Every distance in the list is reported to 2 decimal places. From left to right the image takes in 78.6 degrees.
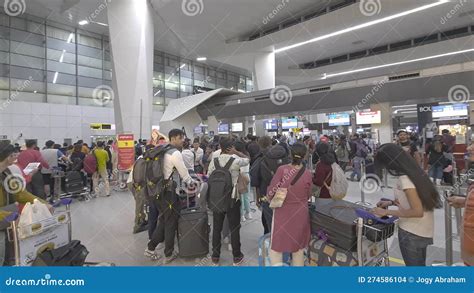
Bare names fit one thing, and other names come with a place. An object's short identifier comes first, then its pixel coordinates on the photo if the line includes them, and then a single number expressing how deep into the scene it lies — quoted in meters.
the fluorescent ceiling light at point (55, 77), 18.64
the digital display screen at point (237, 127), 18.92
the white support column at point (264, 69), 19.25
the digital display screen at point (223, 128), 19.70
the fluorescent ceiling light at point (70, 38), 19.62
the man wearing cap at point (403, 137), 5.83
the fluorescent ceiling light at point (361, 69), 22.50
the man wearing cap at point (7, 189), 2.33
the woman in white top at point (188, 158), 5.15
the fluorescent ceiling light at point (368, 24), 12.85
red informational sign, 8.96
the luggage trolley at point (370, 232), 2.09
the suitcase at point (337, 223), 2.15
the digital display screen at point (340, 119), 16.05
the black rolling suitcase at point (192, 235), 3.53
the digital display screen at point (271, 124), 21.31
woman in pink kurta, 2.39
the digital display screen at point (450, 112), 12.24
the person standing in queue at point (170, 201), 3.38
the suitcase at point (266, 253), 2.68
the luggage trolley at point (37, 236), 2.26
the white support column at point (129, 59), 12.08
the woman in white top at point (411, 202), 2.04
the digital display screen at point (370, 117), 10.85
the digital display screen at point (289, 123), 19.64
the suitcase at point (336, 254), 2.17
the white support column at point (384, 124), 10.74
